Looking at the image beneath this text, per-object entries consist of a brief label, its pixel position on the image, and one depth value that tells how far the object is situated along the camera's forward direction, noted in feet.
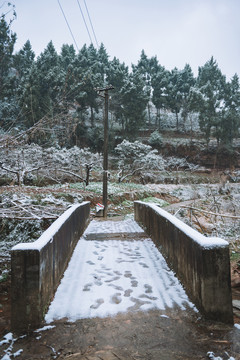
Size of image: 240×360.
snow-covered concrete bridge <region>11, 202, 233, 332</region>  8.80
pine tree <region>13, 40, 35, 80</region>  98.29
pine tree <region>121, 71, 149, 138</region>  108.06
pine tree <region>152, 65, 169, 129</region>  133.90
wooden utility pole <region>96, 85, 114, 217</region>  43.57
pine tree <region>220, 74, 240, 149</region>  108.61
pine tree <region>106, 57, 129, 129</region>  120.26
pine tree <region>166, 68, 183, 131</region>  132.98
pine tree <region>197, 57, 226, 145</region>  108.27
